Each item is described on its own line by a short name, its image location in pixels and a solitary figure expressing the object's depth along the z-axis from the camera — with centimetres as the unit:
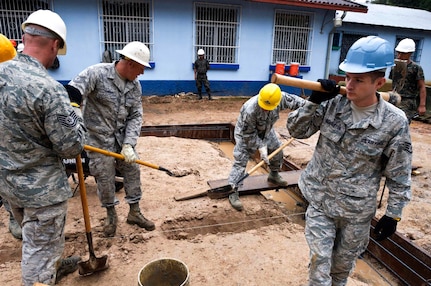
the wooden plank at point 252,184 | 419
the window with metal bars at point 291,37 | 1141
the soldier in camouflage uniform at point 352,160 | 185
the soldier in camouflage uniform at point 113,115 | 284
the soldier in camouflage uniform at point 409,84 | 471
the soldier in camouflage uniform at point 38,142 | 175
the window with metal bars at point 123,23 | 952
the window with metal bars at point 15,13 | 856
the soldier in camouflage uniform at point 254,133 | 388
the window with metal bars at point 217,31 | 1050
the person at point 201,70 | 1029
